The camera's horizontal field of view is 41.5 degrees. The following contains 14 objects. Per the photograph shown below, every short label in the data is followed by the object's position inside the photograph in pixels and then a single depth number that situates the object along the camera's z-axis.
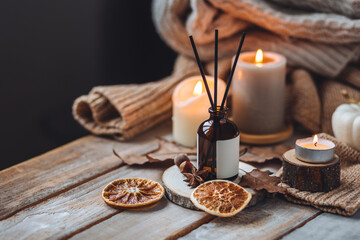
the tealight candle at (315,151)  0.83
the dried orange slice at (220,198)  0.77
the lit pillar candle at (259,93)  1.06
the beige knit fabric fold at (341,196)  0.80
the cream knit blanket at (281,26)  1.07
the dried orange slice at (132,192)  0.83
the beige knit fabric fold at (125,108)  1.11
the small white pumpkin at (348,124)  0.95
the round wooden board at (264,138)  1.08
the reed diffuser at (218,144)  0.85
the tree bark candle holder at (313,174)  0.83
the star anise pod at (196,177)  0.85
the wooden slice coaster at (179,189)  0.83
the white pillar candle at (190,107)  1.04
